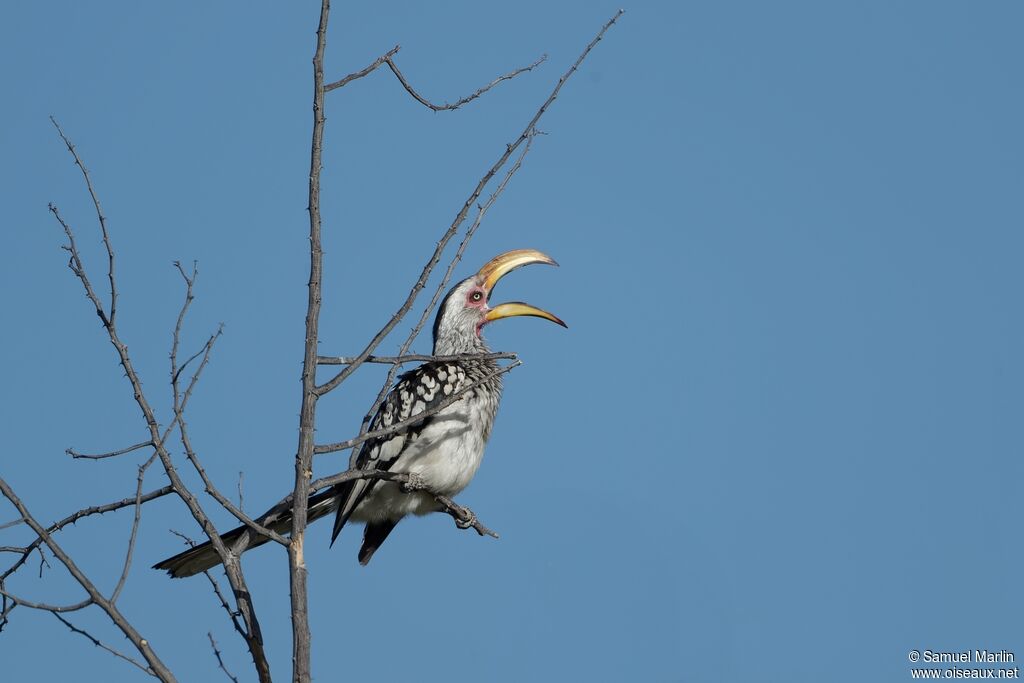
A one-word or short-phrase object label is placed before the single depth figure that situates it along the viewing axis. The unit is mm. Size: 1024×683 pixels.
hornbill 11211
